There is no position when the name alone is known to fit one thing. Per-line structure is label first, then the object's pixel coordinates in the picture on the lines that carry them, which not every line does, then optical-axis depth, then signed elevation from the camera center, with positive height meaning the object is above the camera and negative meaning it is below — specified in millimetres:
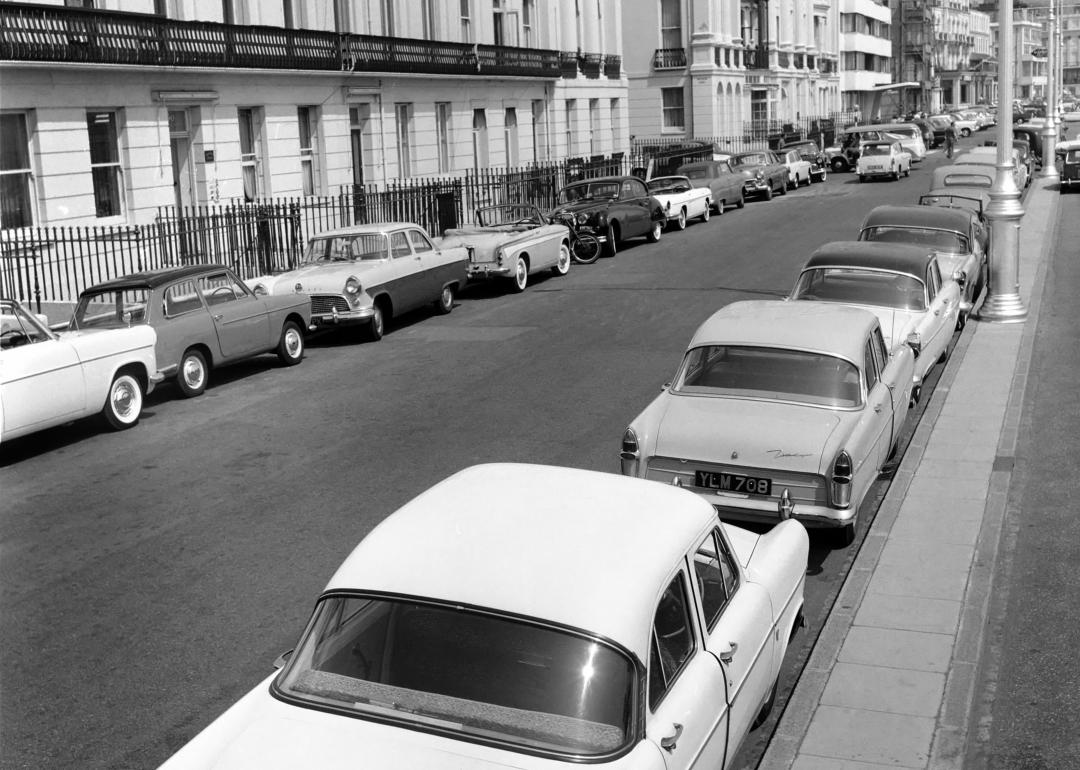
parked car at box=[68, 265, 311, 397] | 13867 -1305
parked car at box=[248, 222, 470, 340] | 17531 -1195
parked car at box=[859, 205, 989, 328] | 16250 -888
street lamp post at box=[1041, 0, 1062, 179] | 43469 +725
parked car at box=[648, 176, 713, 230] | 32094 -533
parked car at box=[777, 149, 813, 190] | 45862 +212
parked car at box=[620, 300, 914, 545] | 8234 -1694
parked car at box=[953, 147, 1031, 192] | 26791 +122
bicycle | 26609 -1310
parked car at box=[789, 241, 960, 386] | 12648 -1242
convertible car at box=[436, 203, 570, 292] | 21656 -1030
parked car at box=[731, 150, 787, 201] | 40781 +50
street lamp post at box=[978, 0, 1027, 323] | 16969 -974
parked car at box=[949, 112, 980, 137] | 87562 +2867
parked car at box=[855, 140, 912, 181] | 45531 +275
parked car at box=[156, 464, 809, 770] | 4223 -1668
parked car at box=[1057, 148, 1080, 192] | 37531 -307
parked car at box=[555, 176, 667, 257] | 27016 -598
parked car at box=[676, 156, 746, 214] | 36594 -112
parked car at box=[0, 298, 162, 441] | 11641 -1615
